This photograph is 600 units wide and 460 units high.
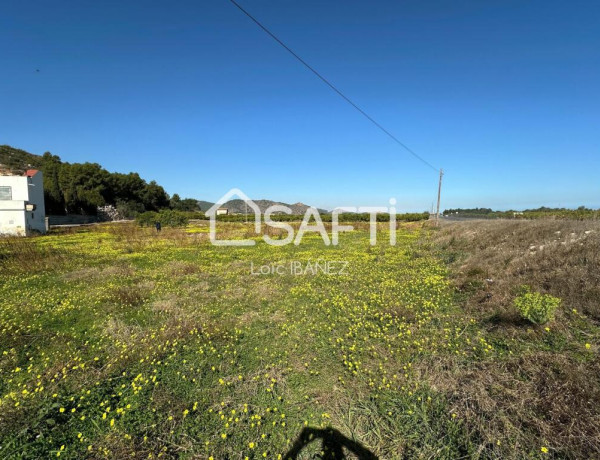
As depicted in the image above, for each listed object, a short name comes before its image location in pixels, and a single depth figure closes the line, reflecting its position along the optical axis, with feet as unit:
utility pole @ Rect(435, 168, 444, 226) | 121.19
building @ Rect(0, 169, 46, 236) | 100.67
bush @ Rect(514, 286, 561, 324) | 17.06
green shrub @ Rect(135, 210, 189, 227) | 143.43
